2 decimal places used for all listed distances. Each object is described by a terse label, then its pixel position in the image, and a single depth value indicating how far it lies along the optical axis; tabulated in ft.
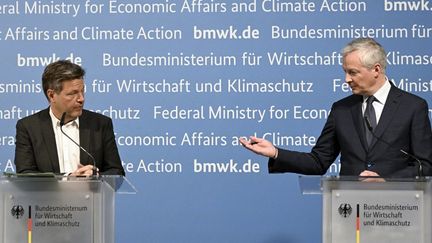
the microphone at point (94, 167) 22.78
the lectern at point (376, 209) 21.09
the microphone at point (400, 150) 22.86
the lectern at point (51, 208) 21.45
